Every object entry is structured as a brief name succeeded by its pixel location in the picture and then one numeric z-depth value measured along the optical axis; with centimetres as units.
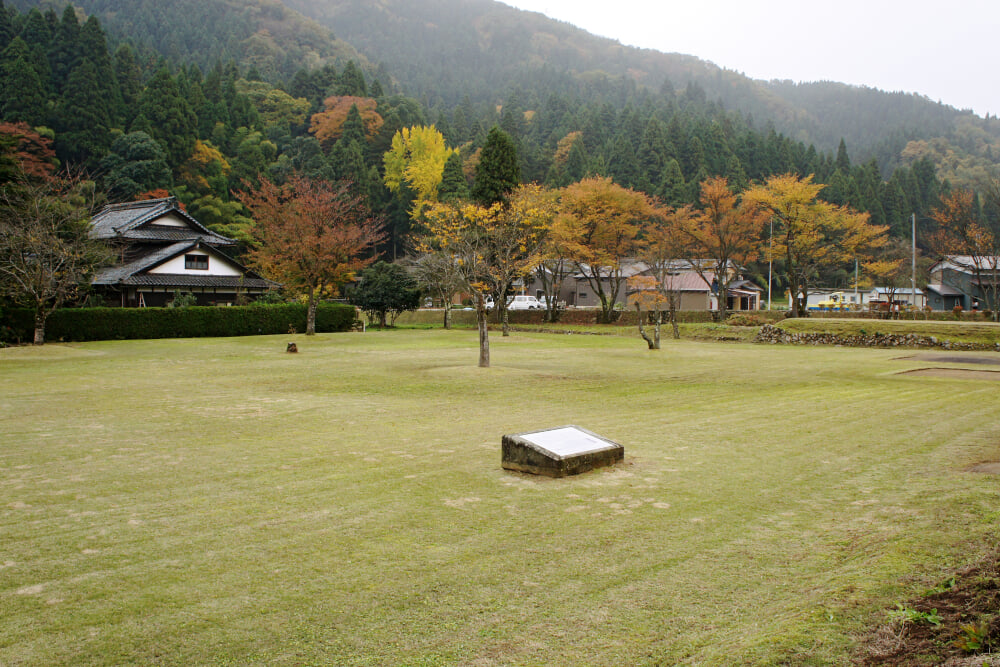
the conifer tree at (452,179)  5328
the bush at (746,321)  3661
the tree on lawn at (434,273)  3617
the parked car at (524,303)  5447
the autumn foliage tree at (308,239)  3083
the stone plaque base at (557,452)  694
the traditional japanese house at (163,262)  3644
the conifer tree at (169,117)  5538
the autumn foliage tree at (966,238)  4003
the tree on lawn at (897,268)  5677
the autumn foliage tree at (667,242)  3331
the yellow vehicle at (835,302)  5063
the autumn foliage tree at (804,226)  4106
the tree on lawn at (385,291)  4241
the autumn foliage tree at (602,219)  4156
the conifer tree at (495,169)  4406
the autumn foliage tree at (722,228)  4219
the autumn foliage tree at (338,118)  7300
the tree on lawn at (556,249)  4112
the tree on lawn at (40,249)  2425
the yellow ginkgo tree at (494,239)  1997
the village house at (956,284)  5022
